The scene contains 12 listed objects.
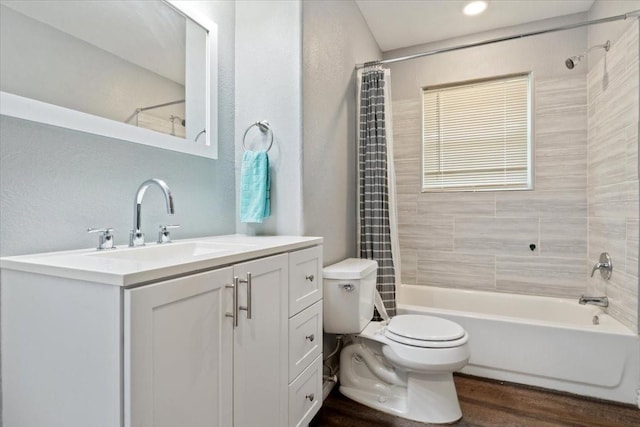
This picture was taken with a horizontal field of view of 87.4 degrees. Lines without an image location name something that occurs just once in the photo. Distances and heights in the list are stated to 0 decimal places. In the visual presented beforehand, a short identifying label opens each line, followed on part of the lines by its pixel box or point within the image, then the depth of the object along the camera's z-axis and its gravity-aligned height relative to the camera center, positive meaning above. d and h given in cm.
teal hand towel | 170 +13
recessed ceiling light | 236 +148
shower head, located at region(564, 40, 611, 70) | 213 +107
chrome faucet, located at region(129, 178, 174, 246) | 121 -2
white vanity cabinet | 70 -33
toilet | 167 -72
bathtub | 186 -82
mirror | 101 +53
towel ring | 177 +46
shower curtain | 228 +19
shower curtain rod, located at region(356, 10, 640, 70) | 179 +108
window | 265 +64
